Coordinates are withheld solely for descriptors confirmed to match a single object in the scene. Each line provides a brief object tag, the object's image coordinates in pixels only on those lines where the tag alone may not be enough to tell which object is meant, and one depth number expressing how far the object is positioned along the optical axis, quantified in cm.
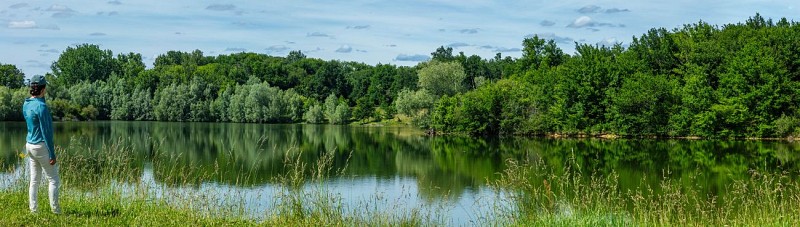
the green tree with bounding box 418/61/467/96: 7531
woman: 845
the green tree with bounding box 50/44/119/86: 10900
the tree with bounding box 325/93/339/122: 8454
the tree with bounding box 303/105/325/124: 8444
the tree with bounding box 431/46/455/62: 10044
